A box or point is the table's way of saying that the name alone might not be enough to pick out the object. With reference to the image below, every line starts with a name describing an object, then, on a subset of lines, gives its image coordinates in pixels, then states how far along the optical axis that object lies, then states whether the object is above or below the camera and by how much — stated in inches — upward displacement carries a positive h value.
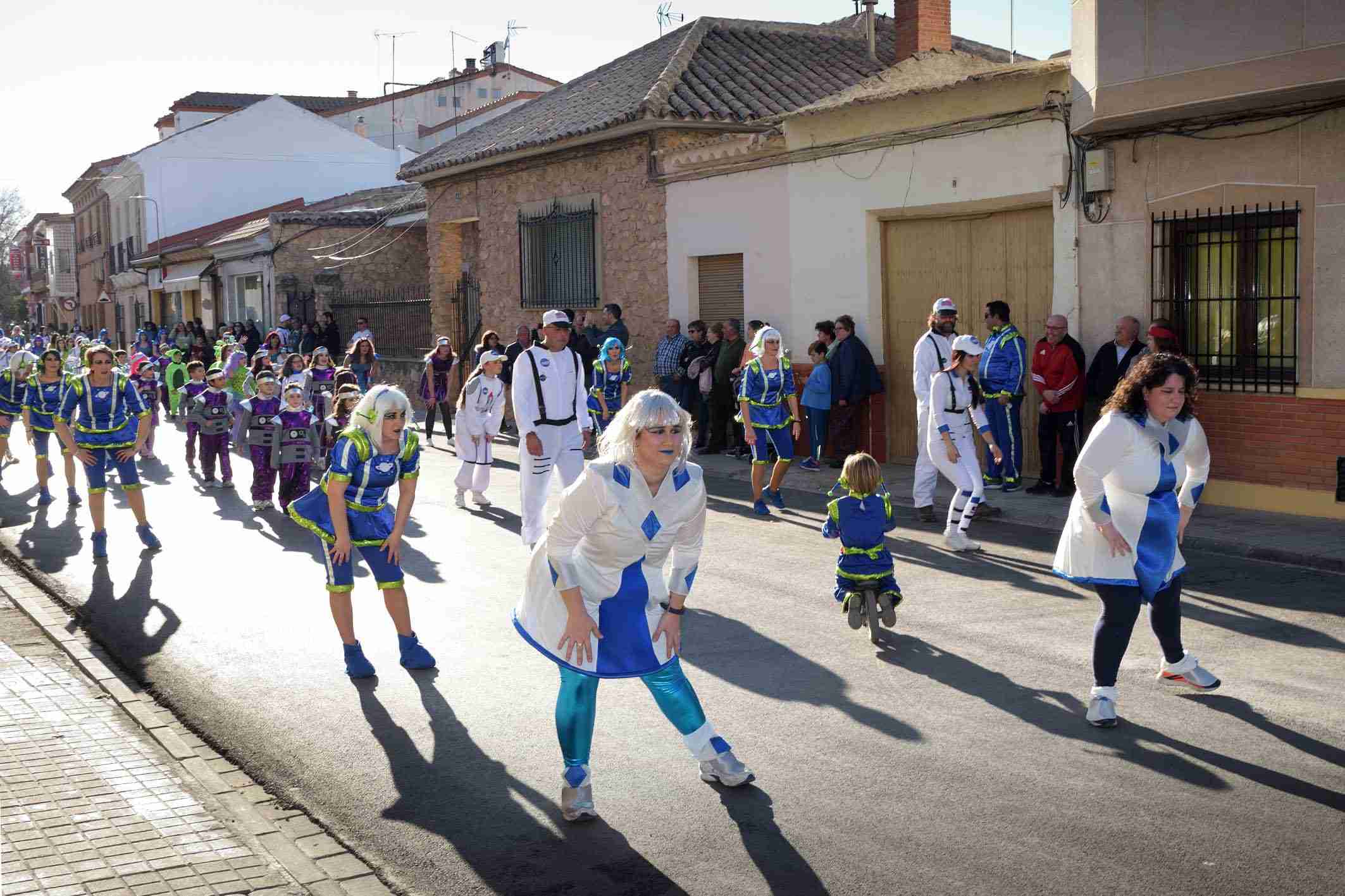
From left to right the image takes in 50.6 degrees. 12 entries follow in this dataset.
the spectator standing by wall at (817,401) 646.5 -33.8
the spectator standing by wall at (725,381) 714.2 -26.5
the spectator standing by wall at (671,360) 748.6 -15.9
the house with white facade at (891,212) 571.8 +52.4
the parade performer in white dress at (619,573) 197.6 -34.6
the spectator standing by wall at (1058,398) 532.7 -28.7
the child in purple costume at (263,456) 550.0 -45.5
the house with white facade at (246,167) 1979.6 +240.8
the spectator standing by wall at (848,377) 642.2 -23.4
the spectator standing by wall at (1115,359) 513.0 -14.2
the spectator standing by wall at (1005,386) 547.5 -24.4
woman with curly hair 243.6 -31.9
